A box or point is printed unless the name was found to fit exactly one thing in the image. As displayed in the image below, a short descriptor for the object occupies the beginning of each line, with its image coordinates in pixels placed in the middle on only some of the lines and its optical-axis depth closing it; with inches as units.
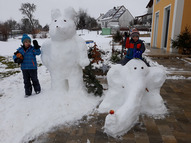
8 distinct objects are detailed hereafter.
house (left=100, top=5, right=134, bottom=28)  1405.0
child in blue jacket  133.6
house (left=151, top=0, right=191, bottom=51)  301.9
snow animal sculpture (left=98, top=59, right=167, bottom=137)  96.2
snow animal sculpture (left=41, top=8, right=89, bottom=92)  122.1
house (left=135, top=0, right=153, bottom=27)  1234.6
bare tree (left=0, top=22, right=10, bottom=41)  775.1
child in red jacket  130.9
